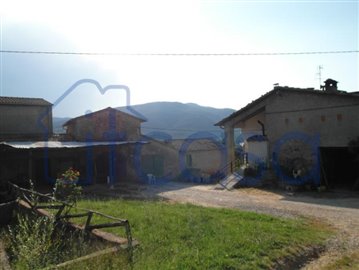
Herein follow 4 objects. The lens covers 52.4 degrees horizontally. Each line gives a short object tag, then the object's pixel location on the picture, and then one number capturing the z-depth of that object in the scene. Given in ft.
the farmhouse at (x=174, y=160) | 98.22
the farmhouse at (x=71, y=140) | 80.74
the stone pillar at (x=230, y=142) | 89.74
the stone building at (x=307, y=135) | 67.97
